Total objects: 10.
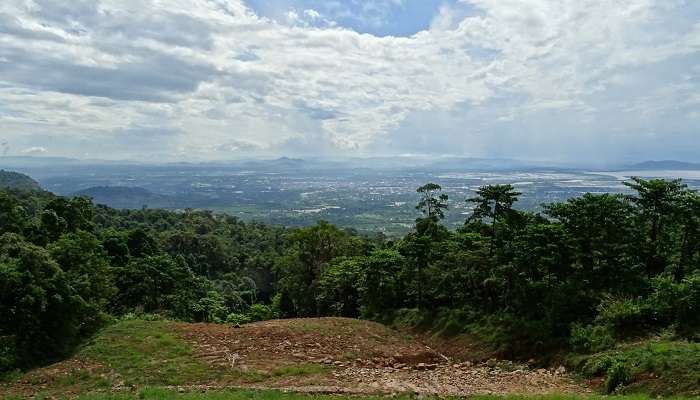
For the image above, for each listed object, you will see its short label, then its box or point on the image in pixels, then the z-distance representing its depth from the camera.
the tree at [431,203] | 29.37
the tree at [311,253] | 37.00
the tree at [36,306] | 15.33
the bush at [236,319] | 34.31
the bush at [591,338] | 14.21
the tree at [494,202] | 20.97
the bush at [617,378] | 11.61
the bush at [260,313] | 40.73
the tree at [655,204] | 16.89
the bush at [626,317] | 14.44
